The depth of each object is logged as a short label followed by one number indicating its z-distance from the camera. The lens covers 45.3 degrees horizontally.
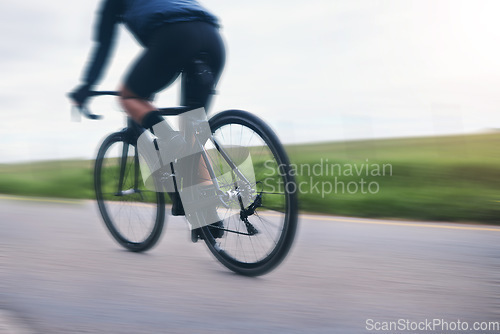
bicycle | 3.51
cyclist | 3.58
